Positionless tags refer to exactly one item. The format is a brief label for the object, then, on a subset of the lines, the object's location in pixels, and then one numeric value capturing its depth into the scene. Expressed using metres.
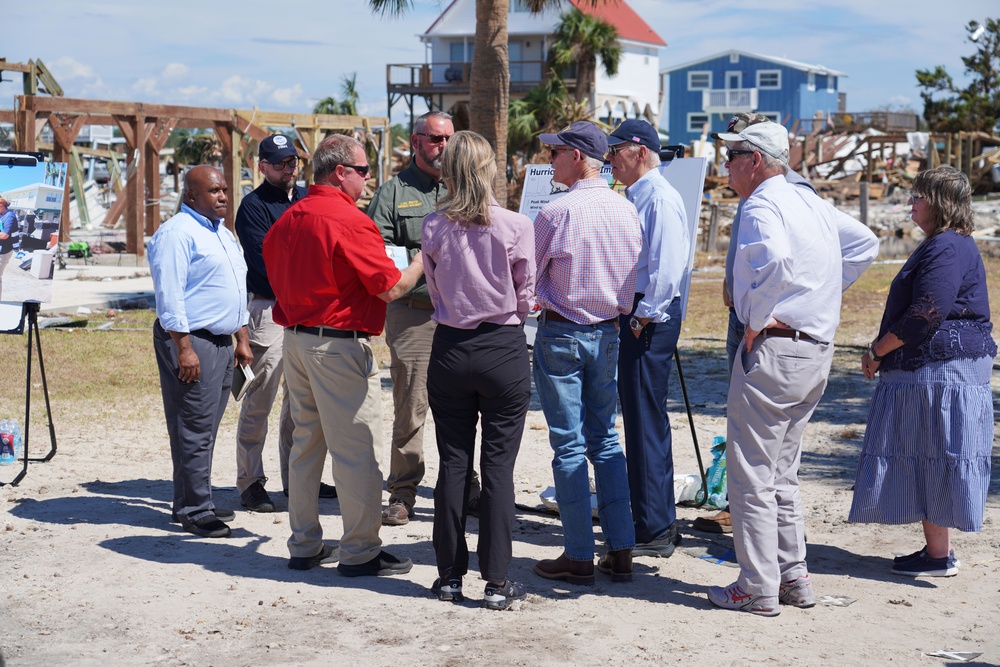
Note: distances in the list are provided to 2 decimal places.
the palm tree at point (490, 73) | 12.52
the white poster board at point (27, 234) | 6.53
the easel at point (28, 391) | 6.44
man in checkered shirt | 4.36
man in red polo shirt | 4.36
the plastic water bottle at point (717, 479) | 5.91
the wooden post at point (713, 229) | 24.50
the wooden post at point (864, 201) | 24.02
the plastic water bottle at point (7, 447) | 6.59
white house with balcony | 43.91
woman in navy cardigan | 4.53
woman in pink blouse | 4.12
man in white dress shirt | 4.04
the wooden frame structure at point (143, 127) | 17.97
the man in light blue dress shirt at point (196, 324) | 5.12
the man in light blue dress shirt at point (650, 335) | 4.76
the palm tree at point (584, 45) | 35.91
